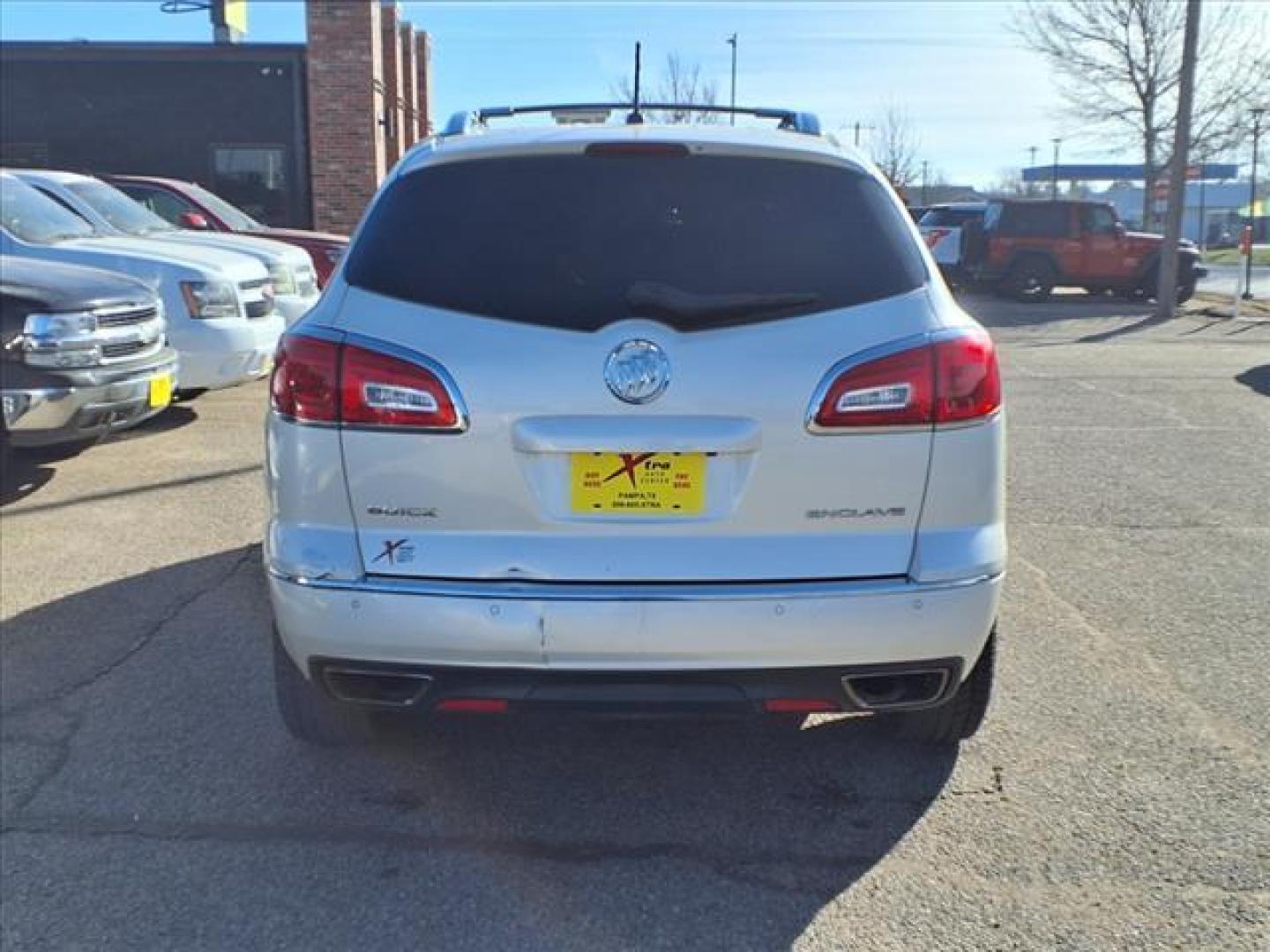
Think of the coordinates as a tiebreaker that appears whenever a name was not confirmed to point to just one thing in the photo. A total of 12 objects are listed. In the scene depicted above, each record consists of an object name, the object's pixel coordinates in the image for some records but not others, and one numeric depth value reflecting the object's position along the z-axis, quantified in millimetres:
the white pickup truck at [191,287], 8461
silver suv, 2770
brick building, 19797
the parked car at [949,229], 24156
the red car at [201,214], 12719
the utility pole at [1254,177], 23875
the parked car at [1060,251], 23016
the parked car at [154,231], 9930
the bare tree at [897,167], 54531
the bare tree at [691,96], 38031
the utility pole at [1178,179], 19266
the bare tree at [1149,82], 29156
